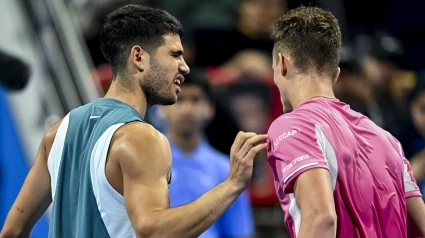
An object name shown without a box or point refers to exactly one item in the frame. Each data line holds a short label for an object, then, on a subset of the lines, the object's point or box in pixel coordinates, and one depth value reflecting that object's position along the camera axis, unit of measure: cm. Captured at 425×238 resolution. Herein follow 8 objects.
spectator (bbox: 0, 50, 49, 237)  1420
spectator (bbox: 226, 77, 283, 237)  1628
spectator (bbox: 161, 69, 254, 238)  1390
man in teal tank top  764
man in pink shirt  729
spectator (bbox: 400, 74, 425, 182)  1369
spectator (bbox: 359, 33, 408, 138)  1770
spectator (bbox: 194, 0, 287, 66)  1853
